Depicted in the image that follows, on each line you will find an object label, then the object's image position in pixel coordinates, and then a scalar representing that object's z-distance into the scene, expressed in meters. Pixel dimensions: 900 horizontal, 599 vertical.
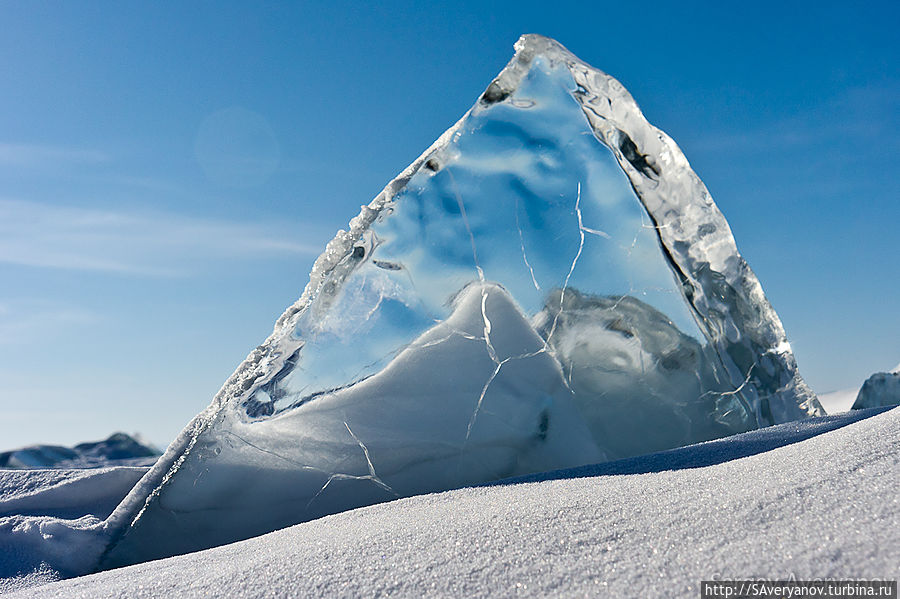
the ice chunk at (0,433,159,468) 4.52
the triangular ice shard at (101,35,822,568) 2.08
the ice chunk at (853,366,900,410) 3.46
